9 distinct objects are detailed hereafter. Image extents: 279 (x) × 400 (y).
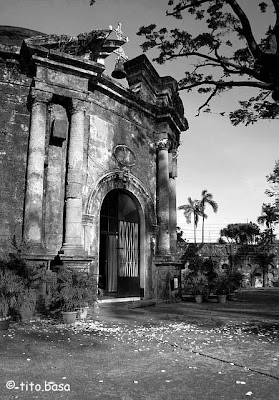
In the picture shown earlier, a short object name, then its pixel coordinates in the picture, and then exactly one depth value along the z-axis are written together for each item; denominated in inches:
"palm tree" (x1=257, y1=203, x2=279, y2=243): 1648.6
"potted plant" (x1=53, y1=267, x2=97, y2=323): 269.4
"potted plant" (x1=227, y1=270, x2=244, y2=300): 470.0
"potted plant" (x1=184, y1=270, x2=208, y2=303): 456.8
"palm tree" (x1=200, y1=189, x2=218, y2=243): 1785.2
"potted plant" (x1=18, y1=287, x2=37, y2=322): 261.7
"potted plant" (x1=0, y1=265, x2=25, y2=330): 249.6
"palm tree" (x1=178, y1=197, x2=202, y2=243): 1812.3
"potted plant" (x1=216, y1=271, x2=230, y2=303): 463.5
